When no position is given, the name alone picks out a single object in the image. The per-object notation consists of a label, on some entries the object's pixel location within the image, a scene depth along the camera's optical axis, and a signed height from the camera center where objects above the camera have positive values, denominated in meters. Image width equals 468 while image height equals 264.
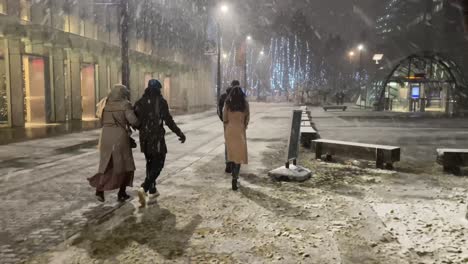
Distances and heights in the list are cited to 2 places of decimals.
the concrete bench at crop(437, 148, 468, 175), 8.52 -1.28
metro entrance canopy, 31.27 +0.81
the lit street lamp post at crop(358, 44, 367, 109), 61.51 +3.69
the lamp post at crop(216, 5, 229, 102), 30.83 +6.68
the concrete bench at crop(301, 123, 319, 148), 12.58 -1.20
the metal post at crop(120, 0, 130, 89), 14.83 +2.04
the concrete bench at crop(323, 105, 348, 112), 35.21 -0.89
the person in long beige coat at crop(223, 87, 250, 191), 7.09 -0.52
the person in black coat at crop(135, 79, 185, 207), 6.26 -0.43
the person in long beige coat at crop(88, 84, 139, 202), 6.12 -0.67
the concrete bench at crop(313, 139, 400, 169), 9.01 -1.23
